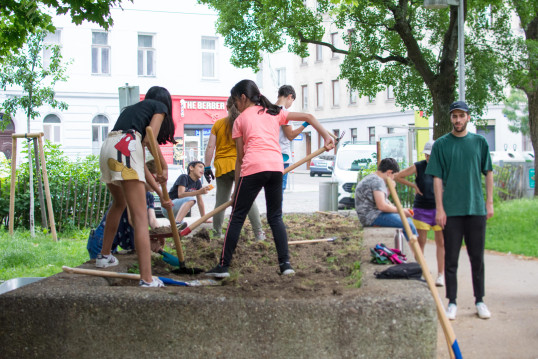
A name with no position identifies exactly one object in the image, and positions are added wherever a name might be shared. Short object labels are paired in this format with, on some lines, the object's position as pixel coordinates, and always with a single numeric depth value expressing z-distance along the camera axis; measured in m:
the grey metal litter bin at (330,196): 13.08
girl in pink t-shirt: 5.42
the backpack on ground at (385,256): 5.26
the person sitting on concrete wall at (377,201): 7.96
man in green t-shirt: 5.75
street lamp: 12.04
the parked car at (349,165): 15.79
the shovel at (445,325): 4.18
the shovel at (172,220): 4.82
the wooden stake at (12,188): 10.18
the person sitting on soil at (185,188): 9.48
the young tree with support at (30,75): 17.38
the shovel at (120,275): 4.94
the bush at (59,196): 11.56
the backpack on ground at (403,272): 4.46
